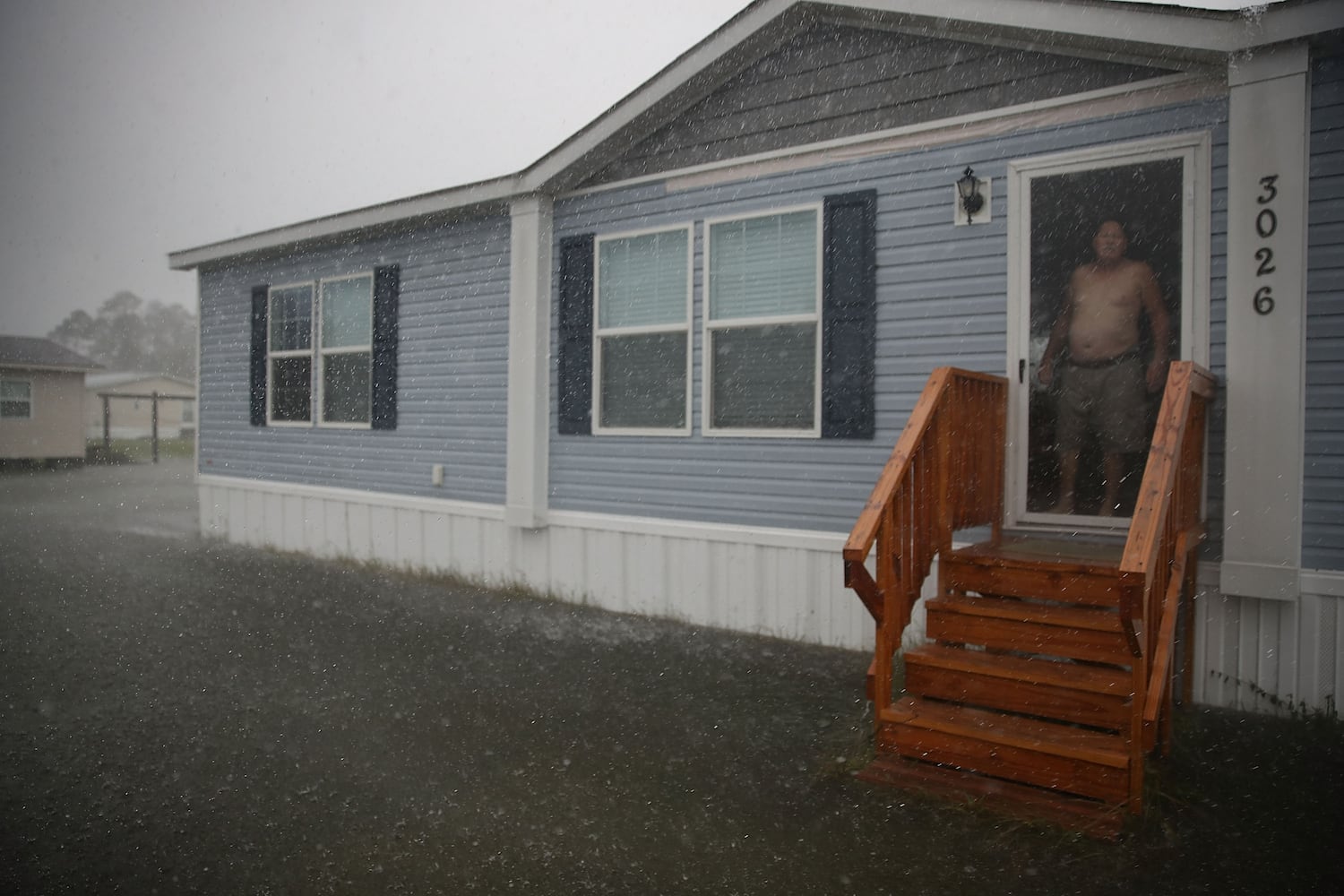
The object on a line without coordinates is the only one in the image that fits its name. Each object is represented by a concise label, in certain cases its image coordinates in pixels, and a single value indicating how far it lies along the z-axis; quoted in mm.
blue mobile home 4168
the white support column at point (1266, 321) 4113
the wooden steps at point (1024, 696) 3174
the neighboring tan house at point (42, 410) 16375
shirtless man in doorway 4648
